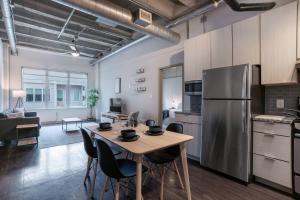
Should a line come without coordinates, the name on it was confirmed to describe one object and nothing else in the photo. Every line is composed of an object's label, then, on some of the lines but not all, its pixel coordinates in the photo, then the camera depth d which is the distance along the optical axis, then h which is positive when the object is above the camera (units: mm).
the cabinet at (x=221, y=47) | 2852 +934
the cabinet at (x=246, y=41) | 2543 +931
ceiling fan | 5393 +1667
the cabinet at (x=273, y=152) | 2145 -737
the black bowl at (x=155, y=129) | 2101 -390
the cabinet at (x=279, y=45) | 2215 +775
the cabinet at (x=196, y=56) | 3182 +876
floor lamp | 6115 +107
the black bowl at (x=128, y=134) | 1828 -395
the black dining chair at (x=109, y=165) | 1589 -653
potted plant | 8344 +112
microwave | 3330 +249
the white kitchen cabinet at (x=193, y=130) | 3191 -629
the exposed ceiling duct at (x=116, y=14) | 2776 +1603
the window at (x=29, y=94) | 7495 +218
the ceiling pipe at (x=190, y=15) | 3102 +1781
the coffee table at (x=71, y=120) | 6098 -783
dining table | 1502 -458
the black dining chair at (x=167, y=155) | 2096 -771
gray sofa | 3967 -653
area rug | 4523 -1191
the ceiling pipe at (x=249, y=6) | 2605 +1516
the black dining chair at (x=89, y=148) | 2123 -643
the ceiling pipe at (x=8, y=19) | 3098 +1832
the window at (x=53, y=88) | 7570 +545
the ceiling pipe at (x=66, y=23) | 3717 +1975
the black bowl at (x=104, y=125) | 2381 -380
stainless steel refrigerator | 2418 -255
